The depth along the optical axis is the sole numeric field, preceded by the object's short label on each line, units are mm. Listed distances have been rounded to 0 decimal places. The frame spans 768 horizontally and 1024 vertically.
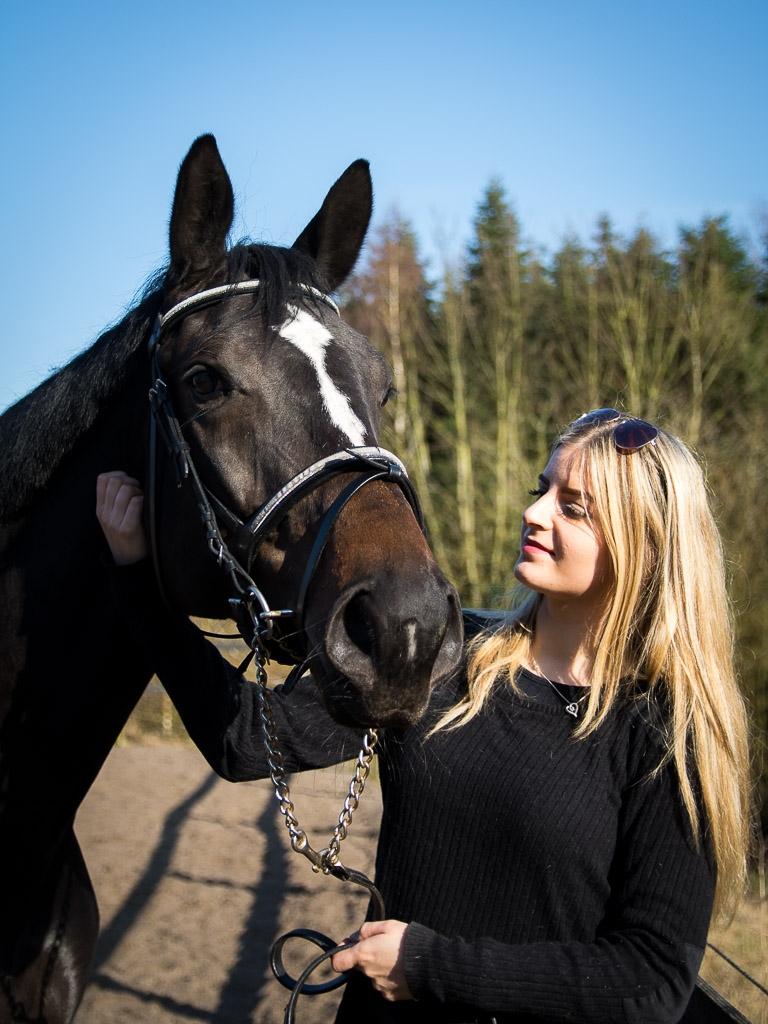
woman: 1713
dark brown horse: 1883
